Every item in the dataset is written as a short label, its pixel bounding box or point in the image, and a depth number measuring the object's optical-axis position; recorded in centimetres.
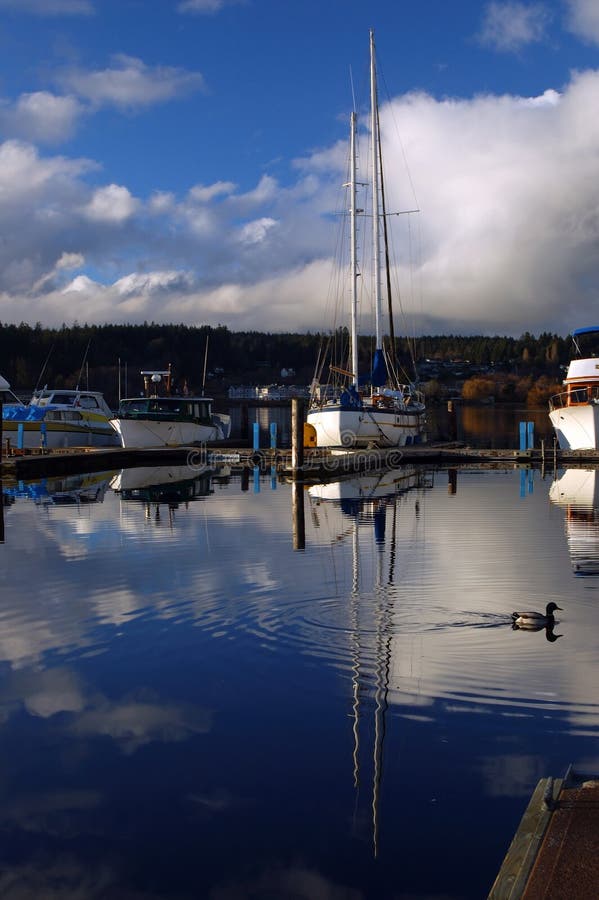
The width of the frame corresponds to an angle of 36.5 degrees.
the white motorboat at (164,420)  4925
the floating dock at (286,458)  3856
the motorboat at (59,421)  5075
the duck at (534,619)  1196
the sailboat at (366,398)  4619
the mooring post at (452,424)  5806
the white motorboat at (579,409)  4491
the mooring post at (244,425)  6618
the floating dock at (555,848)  500
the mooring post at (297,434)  3394
